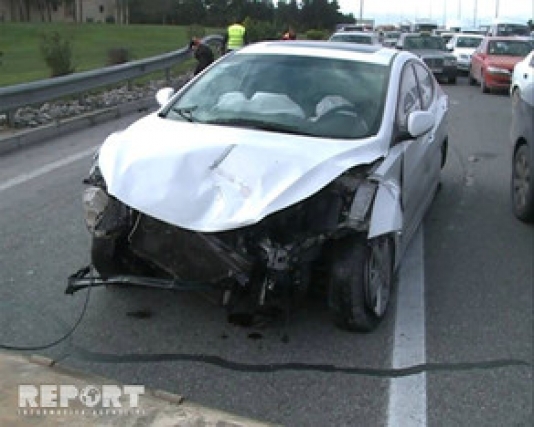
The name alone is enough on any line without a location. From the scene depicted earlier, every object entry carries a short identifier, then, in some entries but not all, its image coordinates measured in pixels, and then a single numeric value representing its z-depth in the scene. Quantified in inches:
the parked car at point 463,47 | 1057.5
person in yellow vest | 681.9
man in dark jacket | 615.2
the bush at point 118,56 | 813.9
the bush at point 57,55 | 608.4
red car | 795.4
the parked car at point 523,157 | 266.2
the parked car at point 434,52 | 926.4
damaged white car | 161.2
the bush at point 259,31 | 1293.1
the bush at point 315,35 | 2118.6
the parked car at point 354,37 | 978.7
